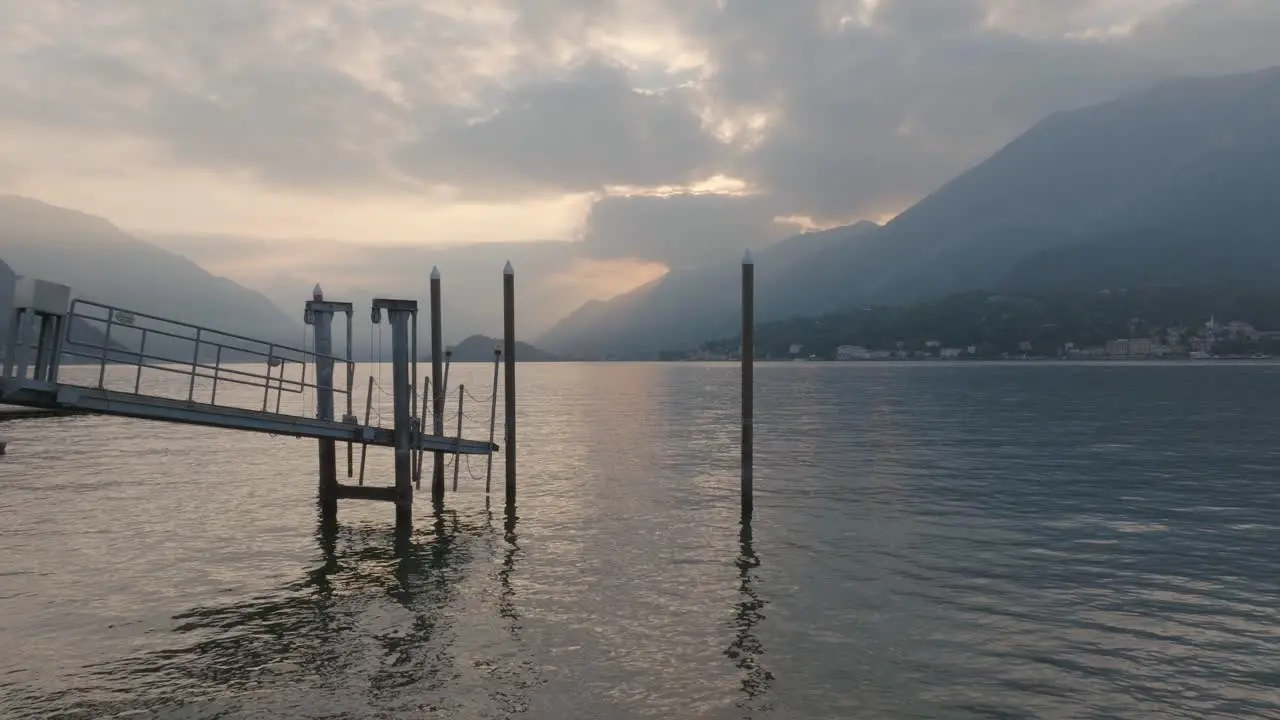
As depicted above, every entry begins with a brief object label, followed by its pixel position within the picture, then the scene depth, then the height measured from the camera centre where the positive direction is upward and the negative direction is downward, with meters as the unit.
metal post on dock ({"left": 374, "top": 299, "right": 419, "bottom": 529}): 22.73 -0.77
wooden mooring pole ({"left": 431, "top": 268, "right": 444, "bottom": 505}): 26.98 -0.97
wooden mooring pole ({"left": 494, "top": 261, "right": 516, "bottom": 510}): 26.33 +0.92
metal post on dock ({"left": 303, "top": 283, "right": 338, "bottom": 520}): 24.30 -0.58
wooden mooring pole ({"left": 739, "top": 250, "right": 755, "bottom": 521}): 23.39 -0.15
